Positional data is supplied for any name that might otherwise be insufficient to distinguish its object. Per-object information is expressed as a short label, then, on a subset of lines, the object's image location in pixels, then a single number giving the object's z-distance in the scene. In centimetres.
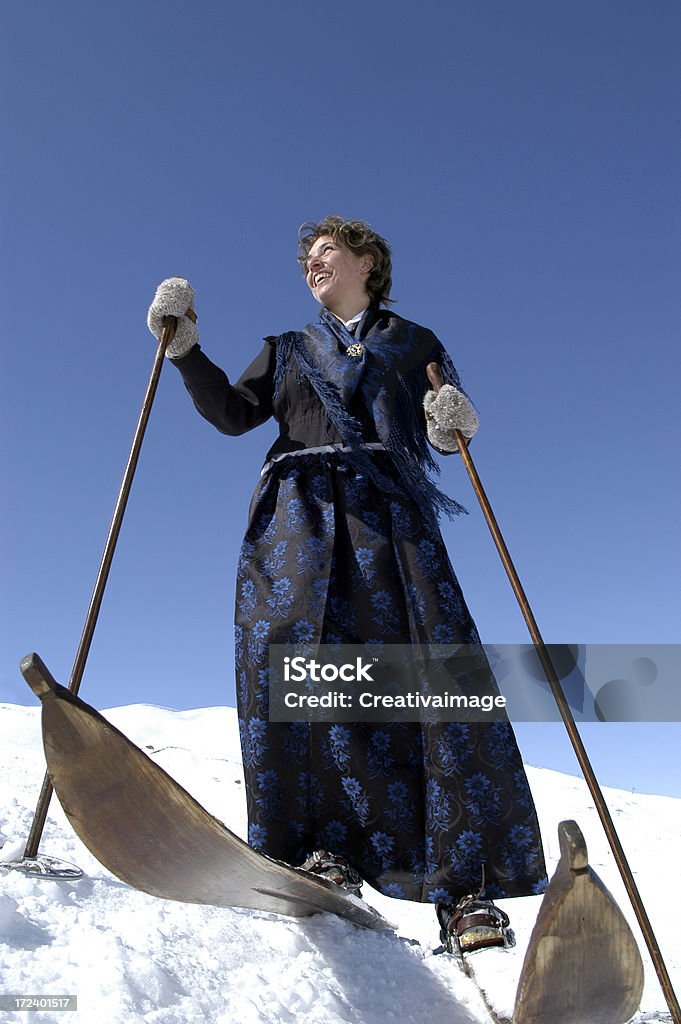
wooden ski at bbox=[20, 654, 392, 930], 158
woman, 228
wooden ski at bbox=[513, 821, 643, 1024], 146
